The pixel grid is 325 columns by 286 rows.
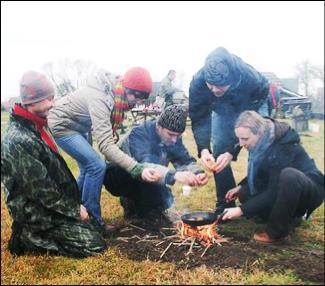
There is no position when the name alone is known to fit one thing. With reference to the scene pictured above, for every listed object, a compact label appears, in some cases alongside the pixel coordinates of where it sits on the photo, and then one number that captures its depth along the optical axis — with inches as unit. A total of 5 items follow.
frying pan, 138.3
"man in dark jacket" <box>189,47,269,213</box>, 128.1
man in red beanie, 126.0
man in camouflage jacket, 122.0
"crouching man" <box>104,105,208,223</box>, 130.7
